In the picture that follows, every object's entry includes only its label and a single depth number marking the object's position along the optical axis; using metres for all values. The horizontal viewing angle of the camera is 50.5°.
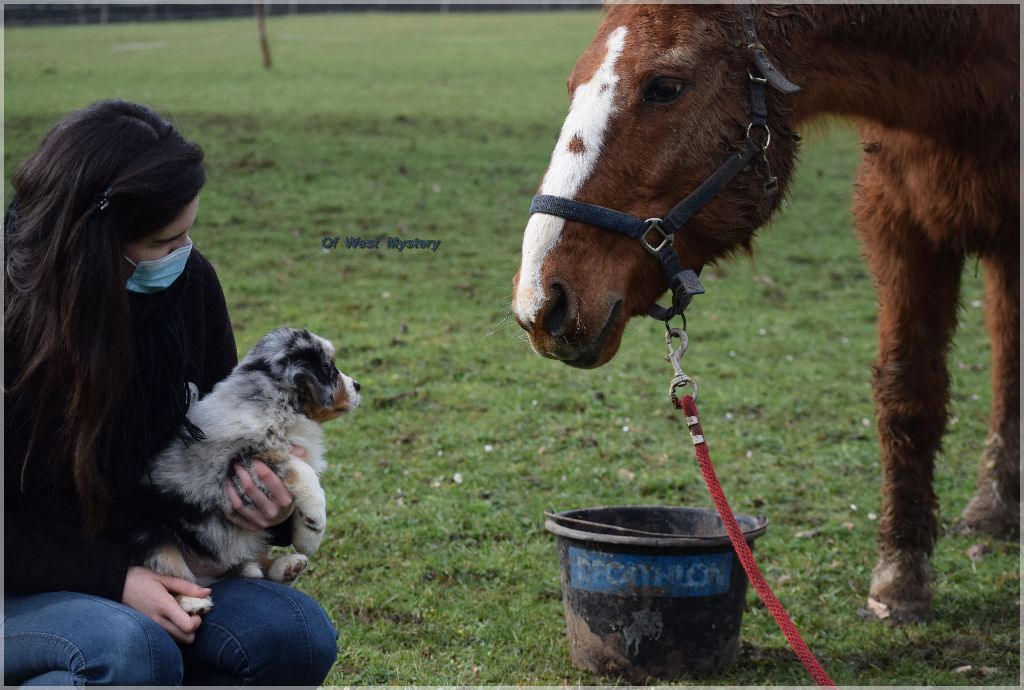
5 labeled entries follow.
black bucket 3.82
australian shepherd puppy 2.96
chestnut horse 3.00
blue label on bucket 3.83
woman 2.73
